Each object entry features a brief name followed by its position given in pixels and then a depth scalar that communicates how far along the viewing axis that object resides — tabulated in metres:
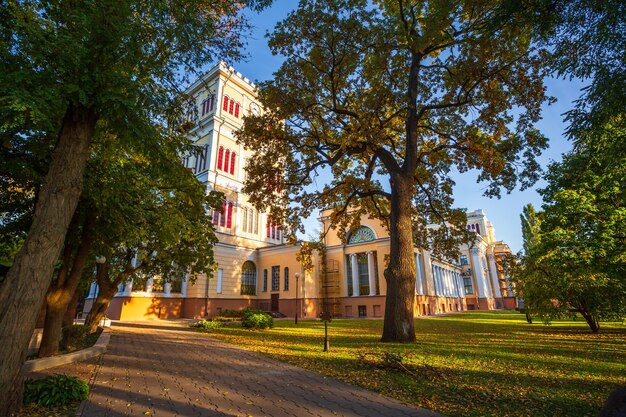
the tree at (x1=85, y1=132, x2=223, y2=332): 7.70
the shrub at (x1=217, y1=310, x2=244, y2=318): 22.80
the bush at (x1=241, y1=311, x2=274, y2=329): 17.50
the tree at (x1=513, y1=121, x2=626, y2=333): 11.59
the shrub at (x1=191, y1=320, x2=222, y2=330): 17.48
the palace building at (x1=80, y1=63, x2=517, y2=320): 29.53
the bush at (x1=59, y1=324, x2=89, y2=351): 10.45
